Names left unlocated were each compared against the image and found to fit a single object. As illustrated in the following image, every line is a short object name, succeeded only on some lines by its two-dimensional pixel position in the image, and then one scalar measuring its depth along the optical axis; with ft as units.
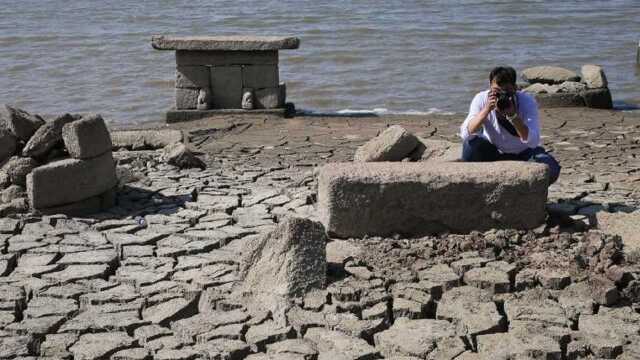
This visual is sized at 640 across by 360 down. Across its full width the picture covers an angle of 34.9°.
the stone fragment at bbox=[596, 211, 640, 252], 21.11
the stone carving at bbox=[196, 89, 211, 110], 41.24
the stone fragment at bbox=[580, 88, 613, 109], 43.52
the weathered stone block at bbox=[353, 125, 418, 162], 26.35
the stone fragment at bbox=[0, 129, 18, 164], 26.86
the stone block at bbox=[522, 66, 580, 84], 46.11
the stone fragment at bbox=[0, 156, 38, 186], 25.96
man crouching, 23.40
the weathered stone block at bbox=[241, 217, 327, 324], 18.71
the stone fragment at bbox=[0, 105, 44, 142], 26.94
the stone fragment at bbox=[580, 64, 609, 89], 44.79
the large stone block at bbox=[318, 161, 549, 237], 21.62
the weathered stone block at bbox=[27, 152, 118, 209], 24.62
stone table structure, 40.91
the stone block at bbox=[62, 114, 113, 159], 25.11
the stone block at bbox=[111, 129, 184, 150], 34.83
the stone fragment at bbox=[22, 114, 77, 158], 25.85
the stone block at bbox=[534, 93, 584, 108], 43.19
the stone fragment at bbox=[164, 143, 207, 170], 30.35
